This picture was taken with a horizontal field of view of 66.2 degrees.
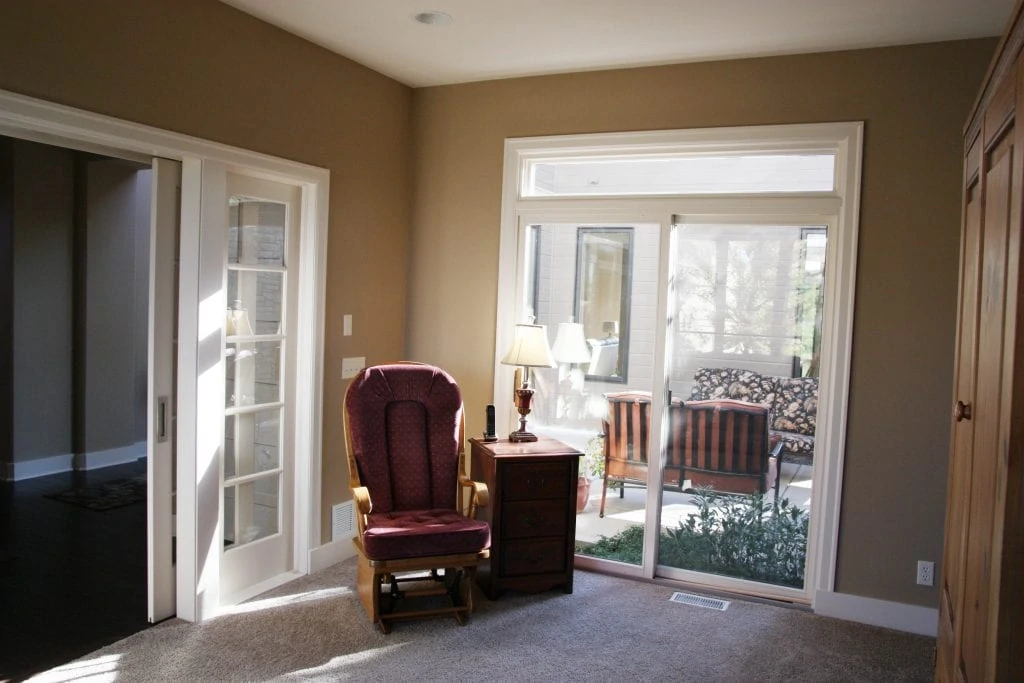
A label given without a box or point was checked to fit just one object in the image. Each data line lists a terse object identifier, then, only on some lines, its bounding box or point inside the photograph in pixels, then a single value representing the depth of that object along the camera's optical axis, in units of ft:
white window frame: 12.18
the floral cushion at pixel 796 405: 12.81
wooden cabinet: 4.43
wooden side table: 12.66
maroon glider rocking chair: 11.34
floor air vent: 12.62
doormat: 17.01
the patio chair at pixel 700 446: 13.16
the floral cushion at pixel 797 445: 12.85
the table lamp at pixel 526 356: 13.39
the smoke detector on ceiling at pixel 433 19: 11.33
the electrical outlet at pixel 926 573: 11.85
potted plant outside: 14.29
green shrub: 13.07
